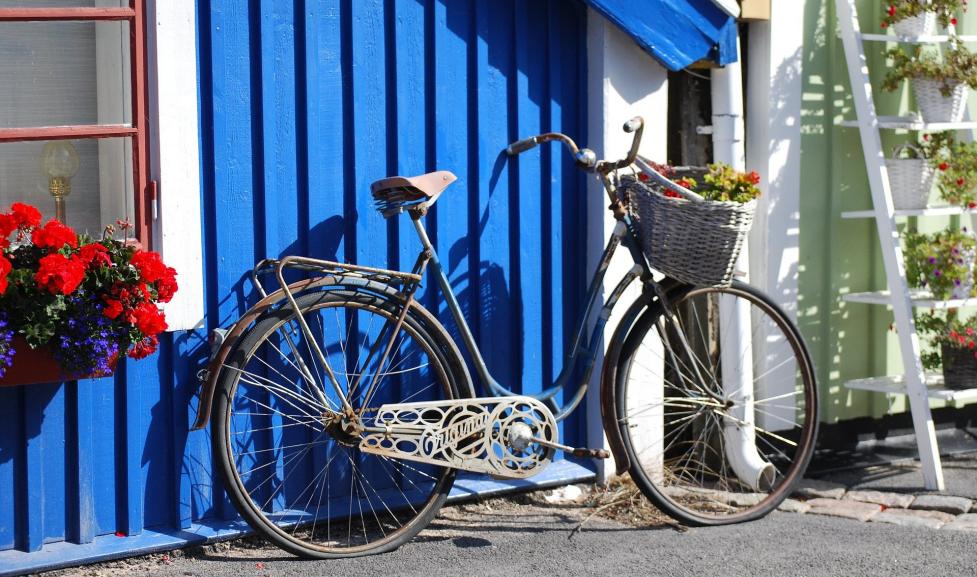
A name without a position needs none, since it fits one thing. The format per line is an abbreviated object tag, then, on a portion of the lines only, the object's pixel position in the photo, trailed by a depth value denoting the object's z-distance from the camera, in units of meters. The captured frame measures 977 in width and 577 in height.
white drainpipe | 5.31
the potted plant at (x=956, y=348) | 5.48
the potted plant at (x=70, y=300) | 3.66
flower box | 3.75
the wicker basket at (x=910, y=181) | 5.56
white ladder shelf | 5.35
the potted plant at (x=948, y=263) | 5.42
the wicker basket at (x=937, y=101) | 5.55
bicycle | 4.21
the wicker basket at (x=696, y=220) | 4.38
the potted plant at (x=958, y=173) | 5.61
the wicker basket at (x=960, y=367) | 5.48
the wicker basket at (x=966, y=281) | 5.43
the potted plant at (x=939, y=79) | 5.49
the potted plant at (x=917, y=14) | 5.53
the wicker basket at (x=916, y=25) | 5.57
